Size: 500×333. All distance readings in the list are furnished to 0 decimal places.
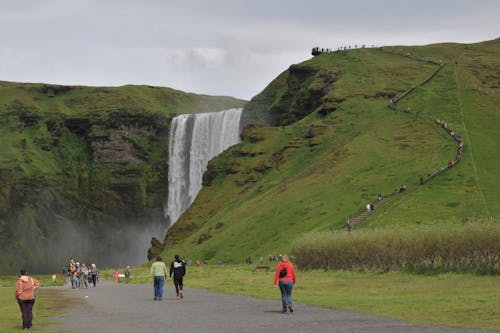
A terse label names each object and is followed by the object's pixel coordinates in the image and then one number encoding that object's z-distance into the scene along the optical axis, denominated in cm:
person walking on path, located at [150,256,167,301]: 3712
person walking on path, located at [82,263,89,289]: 5786
